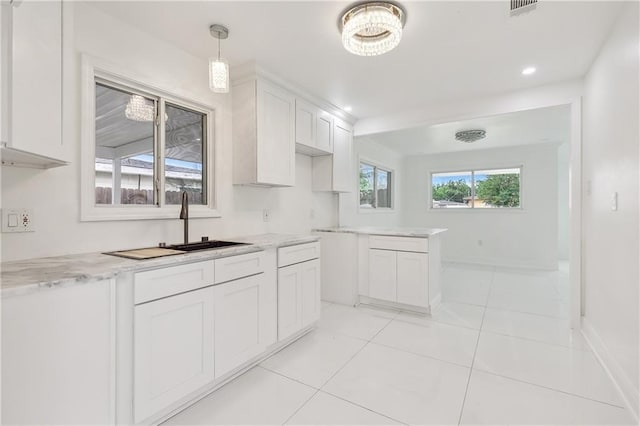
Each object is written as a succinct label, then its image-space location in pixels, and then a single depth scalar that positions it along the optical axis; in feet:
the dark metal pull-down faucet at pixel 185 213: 7.26
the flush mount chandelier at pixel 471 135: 14.88
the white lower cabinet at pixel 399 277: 10.50
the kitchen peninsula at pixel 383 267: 10.57
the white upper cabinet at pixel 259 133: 8.62
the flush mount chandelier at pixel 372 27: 5.80
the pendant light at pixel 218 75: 6.27
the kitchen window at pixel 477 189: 20.15
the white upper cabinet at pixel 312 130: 10.36
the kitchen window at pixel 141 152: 6.23
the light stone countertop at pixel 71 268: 3.78
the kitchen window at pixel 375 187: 17.17
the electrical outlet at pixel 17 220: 5.03
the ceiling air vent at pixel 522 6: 5.89
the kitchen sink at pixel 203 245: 7.18
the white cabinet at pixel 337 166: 12.36
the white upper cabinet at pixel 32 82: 3.90
